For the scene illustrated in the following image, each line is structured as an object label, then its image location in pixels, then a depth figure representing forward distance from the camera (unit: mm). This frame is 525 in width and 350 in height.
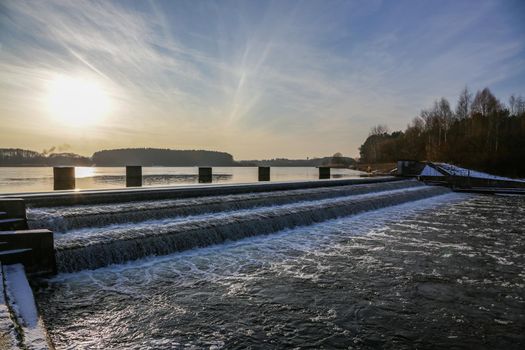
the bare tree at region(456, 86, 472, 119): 56553
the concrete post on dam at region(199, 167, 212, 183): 24989
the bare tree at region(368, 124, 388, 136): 109938
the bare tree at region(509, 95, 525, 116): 53619
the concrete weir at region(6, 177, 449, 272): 7195
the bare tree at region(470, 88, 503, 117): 52094
